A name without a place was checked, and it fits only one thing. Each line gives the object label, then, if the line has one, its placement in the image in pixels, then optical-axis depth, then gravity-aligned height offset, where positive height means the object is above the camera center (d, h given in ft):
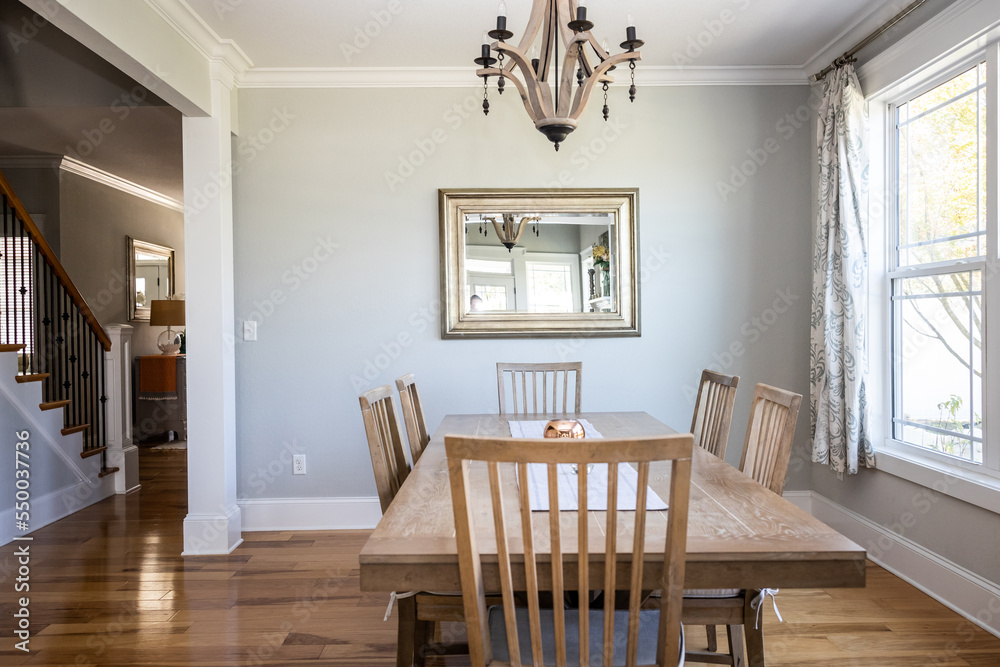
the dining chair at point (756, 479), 5.30 -1.50
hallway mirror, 20.34 +2.07
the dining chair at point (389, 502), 5.33 -1.67
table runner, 5.01 -1.37
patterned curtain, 9.73 +0.70
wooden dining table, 4.03 -1.42
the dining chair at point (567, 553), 3.56 -1.41
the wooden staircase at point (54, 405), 11.46 -1.34
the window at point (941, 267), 8.28 +0.83
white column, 10.61 +0.13
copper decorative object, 6.51 -1.03
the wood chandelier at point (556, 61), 6.08 +2.61
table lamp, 19.47 +0.72
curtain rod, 8.73 +4.32
